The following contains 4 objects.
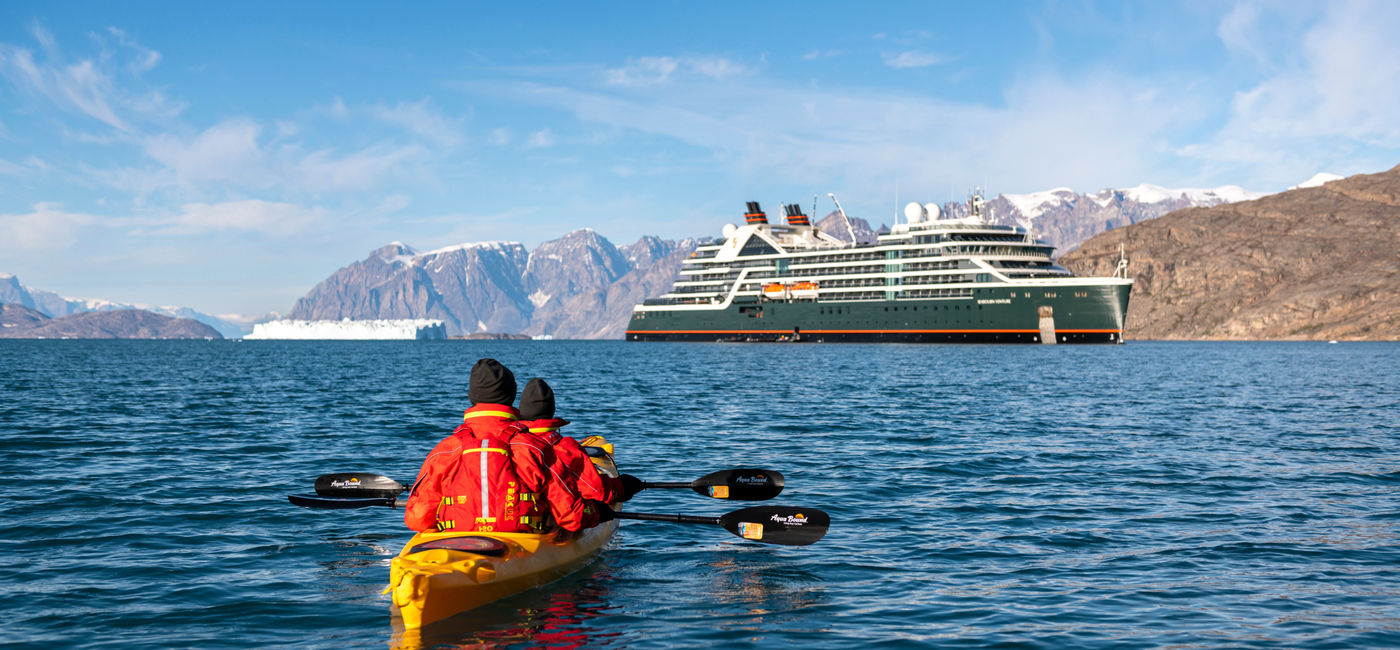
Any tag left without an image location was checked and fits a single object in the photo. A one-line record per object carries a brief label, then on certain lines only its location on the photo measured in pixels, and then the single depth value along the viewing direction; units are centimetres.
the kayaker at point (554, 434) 1005
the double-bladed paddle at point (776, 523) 1112
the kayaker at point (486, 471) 909
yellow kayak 828
